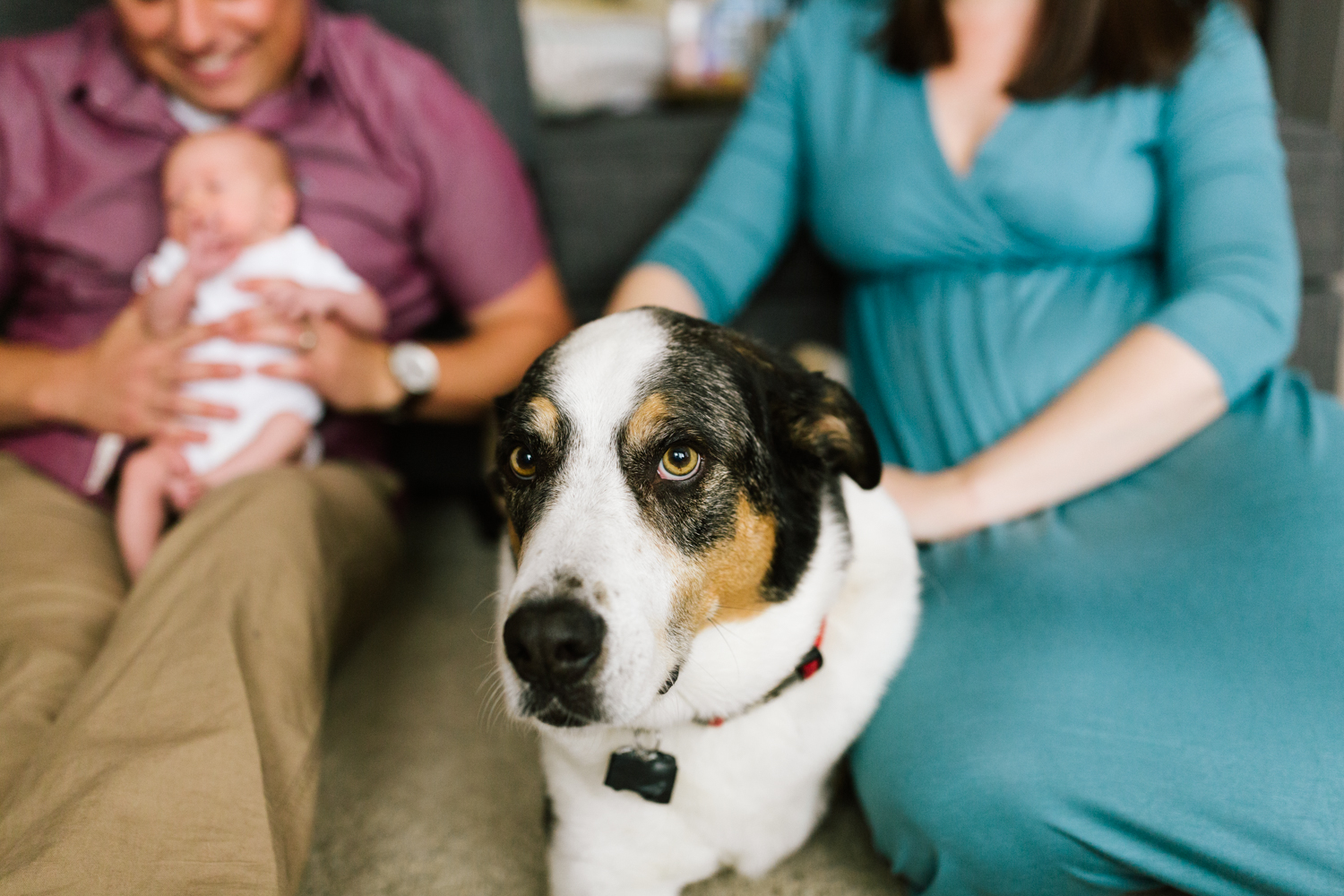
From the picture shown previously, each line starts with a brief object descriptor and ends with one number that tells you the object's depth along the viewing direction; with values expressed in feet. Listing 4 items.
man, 3.20
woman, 3.30
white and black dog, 3.02
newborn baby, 4.88
